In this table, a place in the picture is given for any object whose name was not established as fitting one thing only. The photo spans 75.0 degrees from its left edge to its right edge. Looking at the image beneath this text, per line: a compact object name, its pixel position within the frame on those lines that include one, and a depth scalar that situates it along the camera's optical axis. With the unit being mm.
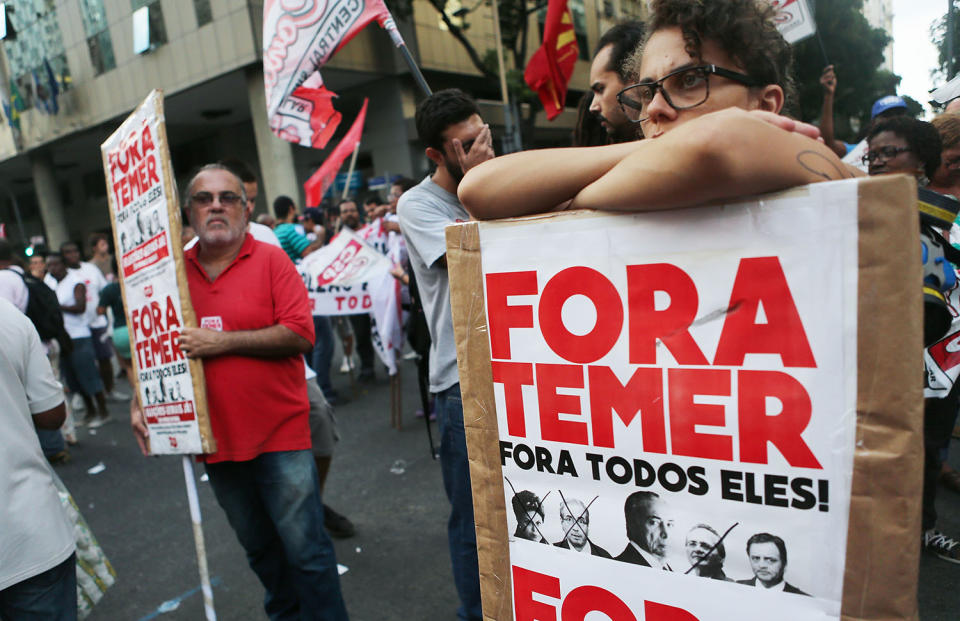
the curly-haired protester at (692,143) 772
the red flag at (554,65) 5614
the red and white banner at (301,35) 3727
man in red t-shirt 2328
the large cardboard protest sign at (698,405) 764
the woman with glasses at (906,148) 2748
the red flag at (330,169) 6836
